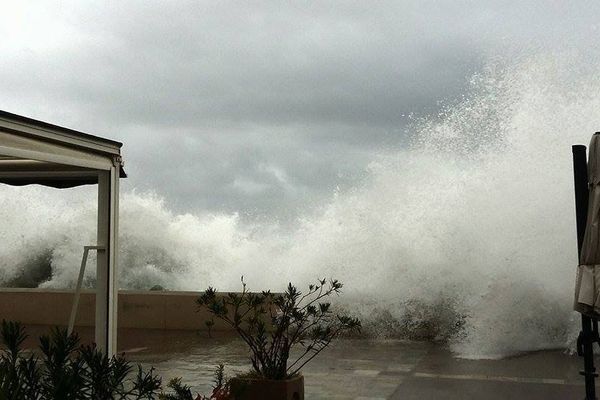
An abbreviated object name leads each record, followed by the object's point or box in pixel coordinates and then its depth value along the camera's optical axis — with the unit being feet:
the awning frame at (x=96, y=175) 14.44
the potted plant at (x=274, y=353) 16.24
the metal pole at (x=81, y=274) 16.37
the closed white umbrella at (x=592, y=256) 13.24
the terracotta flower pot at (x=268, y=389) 16.16
